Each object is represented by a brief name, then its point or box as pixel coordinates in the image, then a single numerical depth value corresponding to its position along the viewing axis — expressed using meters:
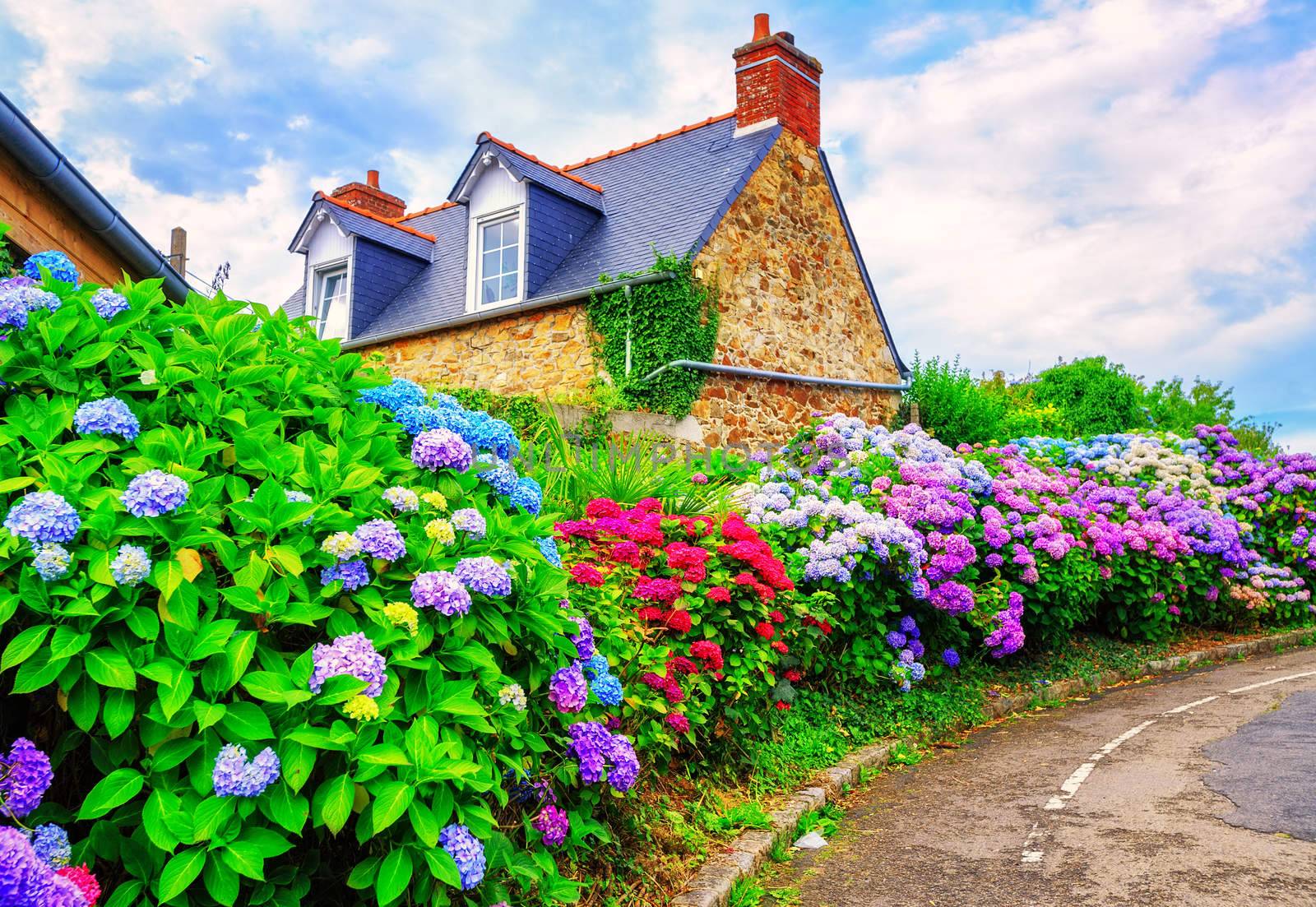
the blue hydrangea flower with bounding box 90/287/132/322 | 3.04
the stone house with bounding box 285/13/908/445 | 13.82
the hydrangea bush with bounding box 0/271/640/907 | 2.19
